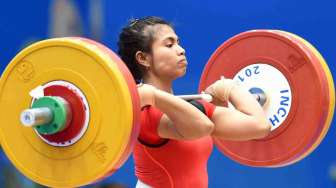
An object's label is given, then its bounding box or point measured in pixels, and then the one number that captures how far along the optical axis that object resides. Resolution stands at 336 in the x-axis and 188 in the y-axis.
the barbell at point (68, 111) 5.93
